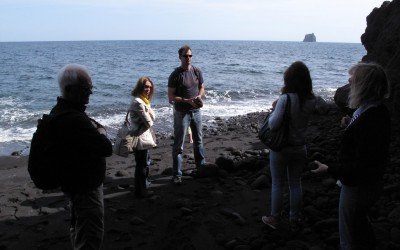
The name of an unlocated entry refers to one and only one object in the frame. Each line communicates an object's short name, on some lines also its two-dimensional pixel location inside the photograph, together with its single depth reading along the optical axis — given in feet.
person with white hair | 11.05
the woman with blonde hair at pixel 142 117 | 19.43
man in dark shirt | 21.99
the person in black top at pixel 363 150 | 10.69
